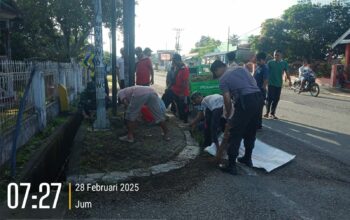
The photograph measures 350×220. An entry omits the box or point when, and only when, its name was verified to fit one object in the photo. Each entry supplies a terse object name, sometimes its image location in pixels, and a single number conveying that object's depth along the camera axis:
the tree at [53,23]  27.77
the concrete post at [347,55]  25.40
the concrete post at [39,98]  7.79
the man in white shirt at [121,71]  13.04
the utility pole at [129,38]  10.49
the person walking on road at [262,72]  8.88
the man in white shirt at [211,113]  6.20
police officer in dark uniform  5.52
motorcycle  18.69
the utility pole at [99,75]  7.98
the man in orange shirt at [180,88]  9.19
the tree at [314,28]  31.00
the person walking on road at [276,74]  10.04
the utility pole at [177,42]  87.78
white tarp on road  5.95
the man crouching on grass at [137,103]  6.93
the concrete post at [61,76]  11.06
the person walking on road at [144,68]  10.45
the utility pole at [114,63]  10.42
